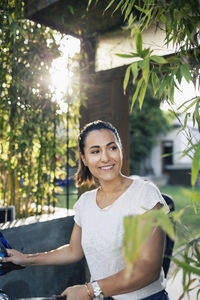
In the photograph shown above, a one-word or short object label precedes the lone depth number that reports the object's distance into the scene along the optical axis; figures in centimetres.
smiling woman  117
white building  2084
